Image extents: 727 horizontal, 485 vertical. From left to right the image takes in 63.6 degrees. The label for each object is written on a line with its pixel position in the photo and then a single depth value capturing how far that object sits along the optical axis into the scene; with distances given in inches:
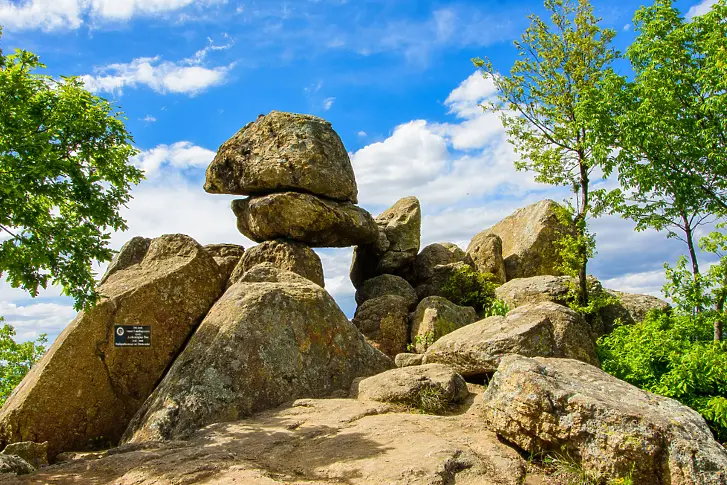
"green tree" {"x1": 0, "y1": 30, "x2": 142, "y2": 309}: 485.1
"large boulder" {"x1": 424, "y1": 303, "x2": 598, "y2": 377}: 500.7
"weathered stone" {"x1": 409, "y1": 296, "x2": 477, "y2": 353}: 802.2
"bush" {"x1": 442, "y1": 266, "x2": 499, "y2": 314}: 928.9
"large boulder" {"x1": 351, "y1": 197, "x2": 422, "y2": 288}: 1003.9
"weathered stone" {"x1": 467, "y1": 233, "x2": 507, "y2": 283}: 1002.7
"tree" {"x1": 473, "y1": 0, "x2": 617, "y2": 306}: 888.3
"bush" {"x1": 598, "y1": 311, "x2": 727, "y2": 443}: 545.6
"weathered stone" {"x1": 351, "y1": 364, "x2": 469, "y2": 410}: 427.5
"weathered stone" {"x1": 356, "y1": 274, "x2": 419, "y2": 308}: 942.4
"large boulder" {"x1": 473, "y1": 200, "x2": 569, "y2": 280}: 1010.7
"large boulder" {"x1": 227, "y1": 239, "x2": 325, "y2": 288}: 787.4
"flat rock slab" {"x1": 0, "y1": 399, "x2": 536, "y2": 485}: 293.7
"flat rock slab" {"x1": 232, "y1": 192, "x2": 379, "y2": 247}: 814.5
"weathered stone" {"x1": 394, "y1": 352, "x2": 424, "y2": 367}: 569.5
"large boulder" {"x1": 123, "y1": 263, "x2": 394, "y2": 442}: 455.5
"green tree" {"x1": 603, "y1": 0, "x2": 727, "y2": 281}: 696.4
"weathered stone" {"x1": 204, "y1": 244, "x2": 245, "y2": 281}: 767.7
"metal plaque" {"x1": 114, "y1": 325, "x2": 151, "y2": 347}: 565.0
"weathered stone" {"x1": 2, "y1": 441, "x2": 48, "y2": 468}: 405.5
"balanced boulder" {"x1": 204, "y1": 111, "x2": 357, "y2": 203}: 826.8
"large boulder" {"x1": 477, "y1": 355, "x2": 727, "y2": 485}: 304.7
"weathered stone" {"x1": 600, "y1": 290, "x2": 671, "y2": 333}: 840.3
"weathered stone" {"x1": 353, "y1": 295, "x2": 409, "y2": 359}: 842.2
